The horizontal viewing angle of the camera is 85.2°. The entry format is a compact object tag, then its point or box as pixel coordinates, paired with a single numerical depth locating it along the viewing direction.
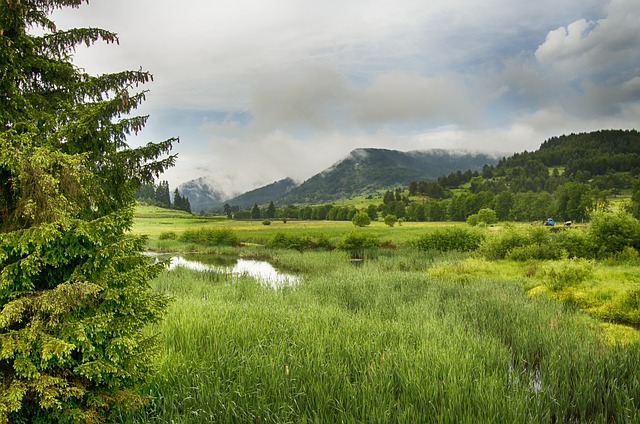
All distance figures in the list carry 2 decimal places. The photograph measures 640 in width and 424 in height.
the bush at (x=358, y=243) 38.69
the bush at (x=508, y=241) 25.44
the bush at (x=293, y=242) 43.84
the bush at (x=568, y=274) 15.38
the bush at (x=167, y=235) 56.50
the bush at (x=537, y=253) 23.81
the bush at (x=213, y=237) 52.69
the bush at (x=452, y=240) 35.16
